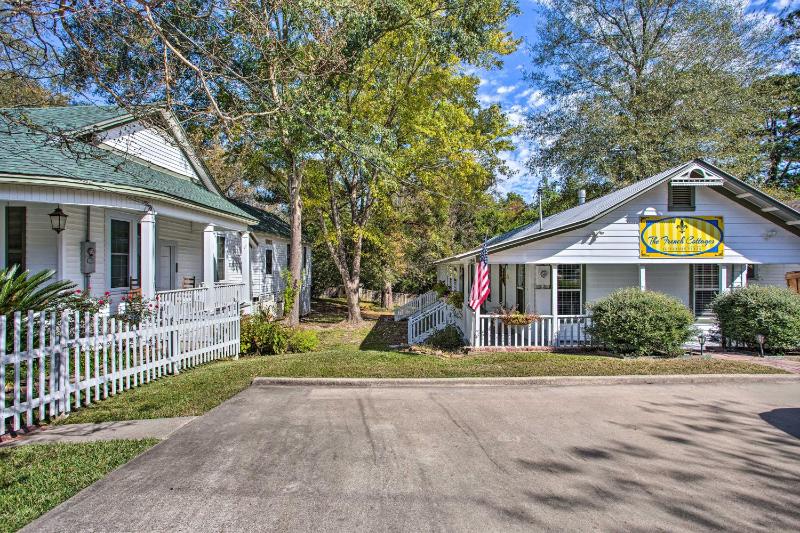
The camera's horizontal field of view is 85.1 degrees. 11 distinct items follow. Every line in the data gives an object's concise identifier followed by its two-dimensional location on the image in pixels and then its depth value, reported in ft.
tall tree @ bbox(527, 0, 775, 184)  66.69
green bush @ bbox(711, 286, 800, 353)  34.27
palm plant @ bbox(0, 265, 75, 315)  19.63
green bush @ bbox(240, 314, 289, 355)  37.60
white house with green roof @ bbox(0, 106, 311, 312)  30.19
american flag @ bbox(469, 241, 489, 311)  35.83
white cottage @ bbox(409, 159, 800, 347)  38.34
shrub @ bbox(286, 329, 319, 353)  38.70
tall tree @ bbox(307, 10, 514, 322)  59.36
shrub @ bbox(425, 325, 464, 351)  42.65
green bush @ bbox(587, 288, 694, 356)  33.42
